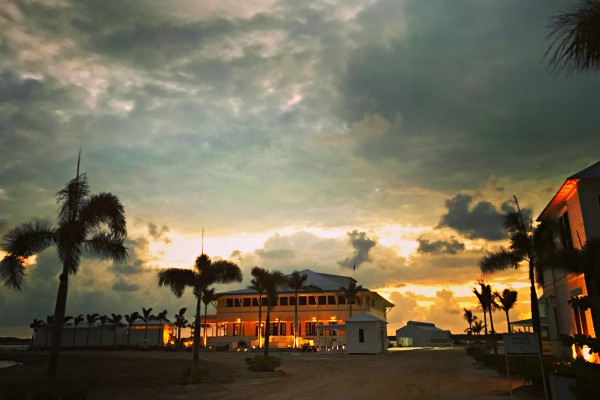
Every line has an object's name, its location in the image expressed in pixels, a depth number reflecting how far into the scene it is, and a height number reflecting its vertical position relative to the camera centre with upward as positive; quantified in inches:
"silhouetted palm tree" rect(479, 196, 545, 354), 952.3 +163.0
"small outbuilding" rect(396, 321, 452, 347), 4183.1 -62.3
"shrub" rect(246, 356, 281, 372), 1034.0 -69.3
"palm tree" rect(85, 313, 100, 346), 3707.7 +100.4
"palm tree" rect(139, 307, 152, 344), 3555.6 +128.8
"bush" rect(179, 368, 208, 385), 786.0 -73.5
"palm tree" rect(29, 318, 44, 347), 4776.8 +106.7
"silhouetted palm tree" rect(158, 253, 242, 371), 912.9 +108.7
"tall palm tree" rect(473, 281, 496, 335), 1680.6 +123.2
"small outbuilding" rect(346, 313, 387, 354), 2033.7 -16.4
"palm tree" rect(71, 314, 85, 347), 3747.5 +86.1
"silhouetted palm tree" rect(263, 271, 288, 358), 1483.8 +154.8
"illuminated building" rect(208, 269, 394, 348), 2960.1 +134.8
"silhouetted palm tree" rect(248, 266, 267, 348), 1485.0 +174.2
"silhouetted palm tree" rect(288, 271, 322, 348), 2453.2 +262.1
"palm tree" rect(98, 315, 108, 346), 3756.9 +93.0
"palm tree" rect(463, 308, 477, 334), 2998.5 +89.2
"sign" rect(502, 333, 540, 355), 561.6 -15.7
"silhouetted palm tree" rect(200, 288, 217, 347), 2773.6 -39.1
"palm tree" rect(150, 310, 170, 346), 3577.0 +100.6
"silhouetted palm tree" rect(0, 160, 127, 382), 625.4 +133.9
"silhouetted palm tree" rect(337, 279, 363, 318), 2652.6 +218.1
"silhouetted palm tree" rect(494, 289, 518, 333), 1405.0 +87.4
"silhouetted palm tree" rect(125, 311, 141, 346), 3641.7 +116.9
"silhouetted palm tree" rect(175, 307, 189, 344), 4313.5 +135.6
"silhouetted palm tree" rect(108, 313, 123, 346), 3739.4 +99.1
